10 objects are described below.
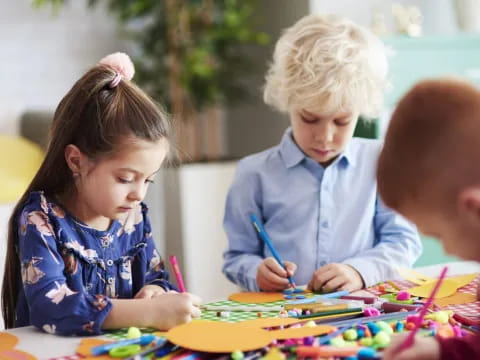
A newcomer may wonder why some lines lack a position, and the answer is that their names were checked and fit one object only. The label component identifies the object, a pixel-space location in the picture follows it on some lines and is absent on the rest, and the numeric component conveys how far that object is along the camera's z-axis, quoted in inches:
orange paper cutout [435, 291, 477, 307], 46.5
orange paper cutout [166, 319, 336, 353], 37.4
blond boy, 59.7
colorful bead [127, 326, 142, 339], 40.4
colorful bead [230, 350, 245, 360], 35.9
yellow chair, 112.3
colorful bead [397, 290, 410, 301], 47.1
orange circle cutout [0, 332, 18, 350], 41.0
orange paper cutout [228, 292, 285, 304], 49.3
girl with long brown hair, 47.8
